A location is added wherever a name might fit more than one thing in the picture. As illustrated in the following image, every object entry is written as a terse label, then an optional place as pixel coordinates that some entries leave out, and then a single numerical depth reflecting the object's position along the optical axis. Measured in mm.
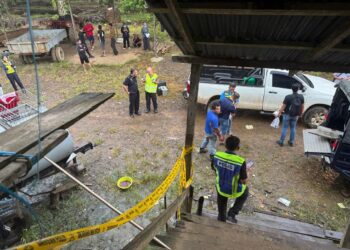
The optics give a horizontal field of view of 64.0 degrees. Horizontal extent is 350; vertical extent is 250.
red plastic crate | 7164
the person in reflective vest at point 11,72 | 11742
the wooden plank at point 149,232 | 2098
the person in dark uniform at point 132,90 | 9693
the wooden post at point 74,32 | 17367
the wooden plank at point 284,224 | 5000
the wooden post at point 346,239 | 4246
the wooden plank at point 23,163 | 2125
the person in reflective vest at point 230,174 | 4336
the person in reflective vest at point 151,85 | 9977
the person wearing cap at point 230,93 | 8008
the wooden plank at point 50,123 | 2594
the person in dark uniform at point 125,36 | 16469
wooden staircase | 3784
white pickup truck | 9133
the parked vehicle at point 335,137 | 6103
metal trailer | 14688
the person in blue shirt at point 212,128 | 7195
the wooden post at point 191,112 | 4301
